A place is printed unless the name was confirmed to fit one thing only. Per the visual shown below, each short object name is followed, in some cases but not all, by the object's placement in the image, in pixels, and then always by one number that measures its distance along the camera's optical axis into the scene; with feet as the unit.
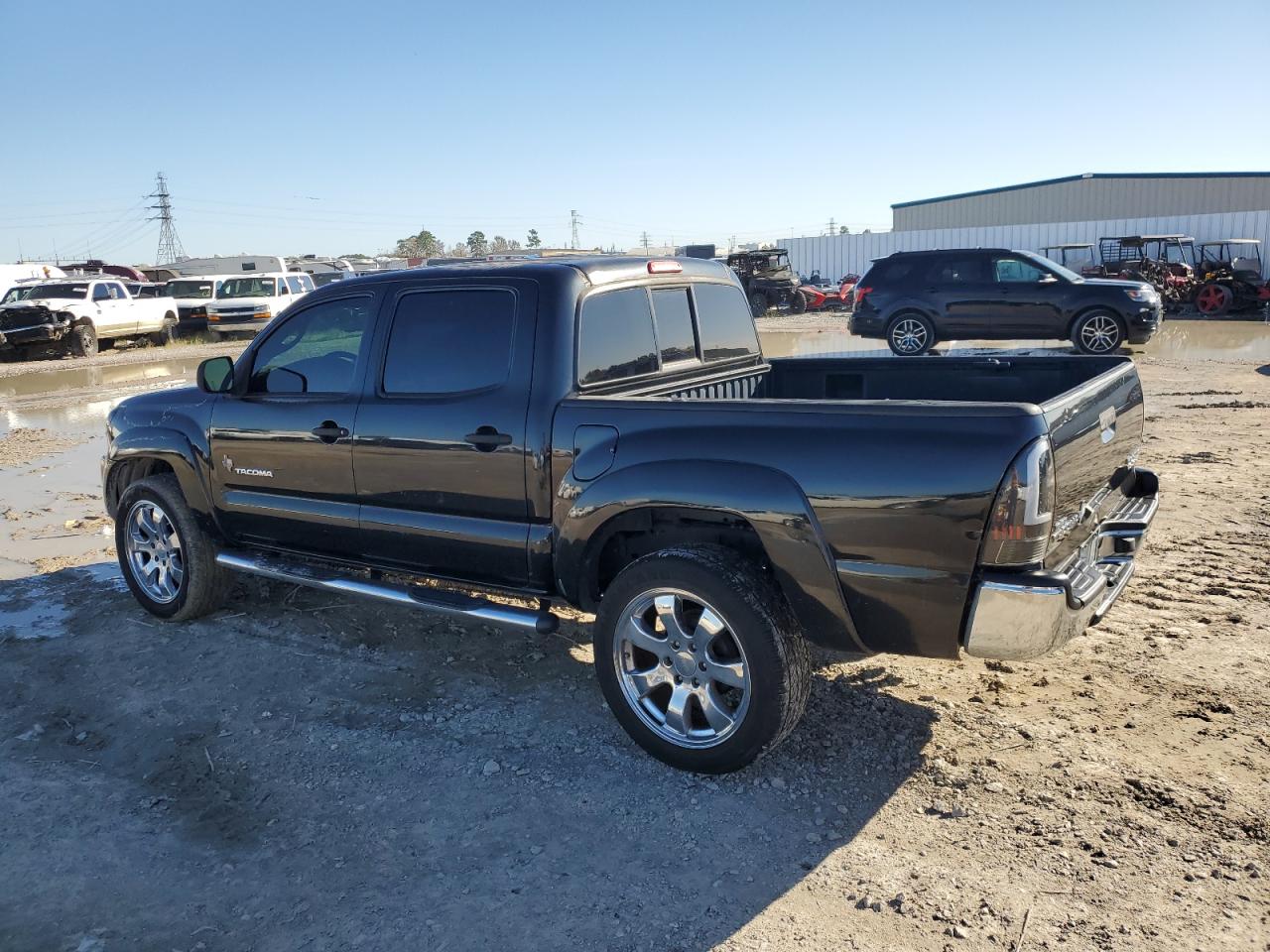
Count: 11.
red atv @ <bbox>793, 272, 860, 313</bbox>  101.55
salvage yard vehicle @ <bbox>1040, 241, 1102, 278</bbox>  113.60
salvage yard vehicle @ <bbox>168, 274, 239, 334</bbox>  89.25
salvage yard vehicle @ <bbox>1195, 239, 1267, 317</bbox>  79.56
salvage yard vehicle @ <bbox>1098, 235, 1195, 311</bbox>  84.48
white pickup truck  72.64
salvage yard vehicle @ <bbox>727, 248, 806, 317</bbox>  97.91
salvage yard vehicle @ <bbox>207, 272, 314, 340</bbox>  80.59
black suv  49.57
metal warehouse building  140.56
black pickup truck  10.30
